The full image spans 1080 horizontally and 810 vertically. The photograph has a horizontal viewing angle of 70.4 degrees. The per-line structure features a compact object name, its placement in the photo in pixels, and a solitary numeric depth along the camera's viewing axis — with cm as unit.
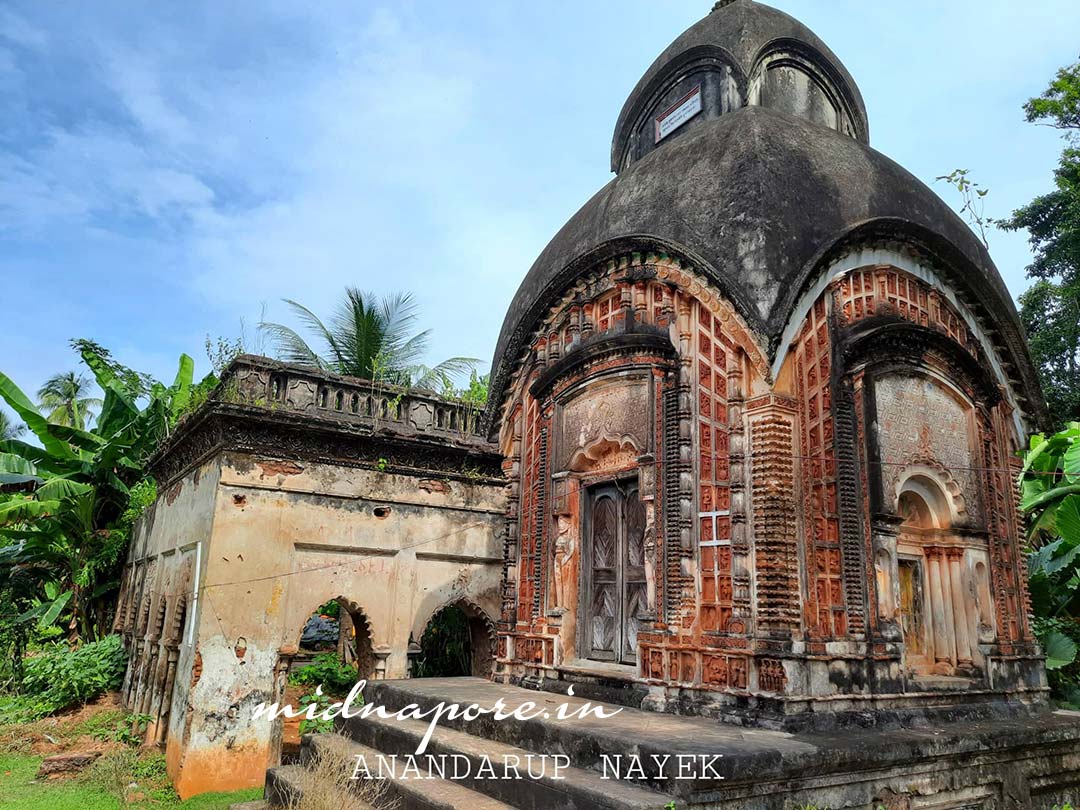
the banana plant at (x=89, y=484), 1235
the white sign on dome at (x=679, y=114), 895
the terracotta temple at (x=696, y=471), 576
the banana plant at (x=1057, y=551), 801
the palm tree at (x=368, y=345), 1561
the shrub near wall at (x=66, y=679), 1074
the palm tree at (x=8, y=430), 2877
